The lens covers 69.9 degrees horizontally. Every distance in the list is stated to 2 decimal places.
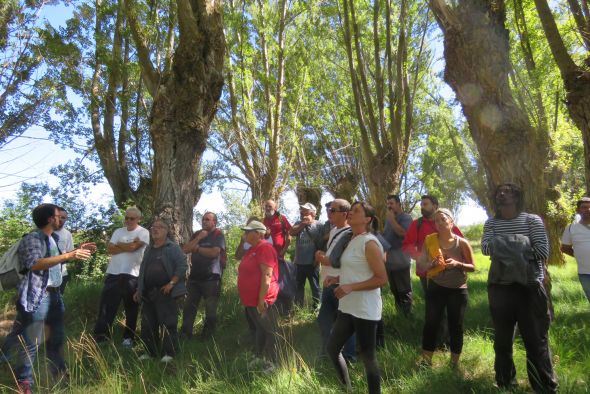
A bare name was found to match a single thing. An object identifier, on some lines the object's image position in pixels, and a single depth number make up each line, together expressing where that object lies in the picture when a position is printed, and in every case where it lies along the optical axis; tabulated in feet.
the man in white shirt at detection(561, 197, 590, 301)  15.61
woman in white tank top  10.83
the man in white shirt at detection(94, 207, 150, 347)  18.29
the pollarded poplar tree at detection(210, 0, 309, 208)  38.60
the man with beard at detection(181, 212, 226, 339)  18.89
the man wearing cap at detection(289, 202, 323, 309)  19.43
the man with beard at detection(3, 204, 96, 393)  12.64
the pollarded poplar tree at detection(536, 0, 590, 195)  16.70
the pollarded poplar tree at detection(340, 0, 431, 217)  31.96
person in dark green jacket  16.15
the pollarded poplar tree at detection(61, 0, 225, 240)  22.57
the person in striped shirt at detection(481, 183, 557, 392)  10.71
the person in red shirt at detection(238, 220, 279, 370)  14.56
